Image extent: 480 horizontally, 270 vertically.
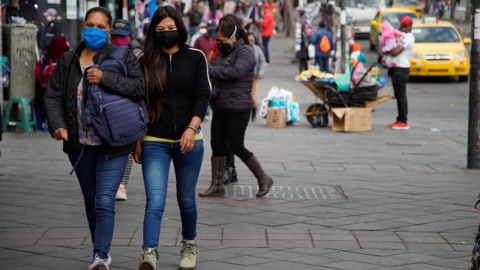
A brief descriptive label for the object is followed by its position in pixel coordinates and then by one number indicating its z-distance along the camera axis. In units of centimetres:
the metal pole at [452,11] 4878
